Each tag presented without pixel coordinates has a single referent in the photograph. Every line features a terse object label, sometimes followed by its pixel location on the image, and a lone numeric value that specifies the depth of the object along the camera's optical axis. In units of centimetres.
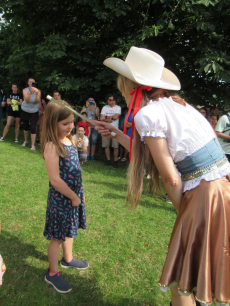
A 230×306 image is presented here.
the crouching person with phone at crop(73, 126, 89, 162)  574
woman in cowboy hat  139
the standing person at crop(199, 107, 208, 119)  717
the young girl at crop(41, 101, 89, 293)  221
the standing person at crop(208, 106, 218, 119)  772
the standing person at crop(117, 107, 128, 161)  781
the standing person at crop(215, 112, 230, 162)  515
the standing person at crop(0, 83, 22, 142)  820
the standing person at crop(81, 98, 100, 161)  752
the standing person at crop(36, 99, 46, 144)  849
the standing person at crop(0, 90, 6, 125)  862
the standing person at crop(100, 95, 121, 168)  721
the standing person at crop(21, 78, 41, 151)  752
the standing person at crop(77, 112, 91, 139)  697
